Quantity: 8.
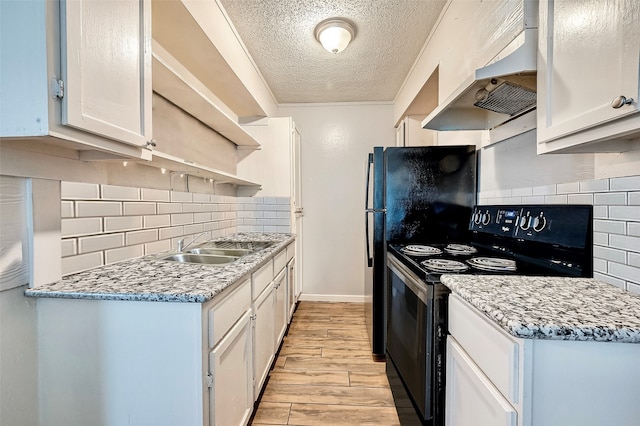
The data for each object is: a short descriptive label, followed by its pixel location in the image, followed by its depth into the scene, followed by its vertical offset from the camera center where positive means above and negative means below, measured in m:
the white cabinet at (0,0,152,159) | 0.73 +0.37
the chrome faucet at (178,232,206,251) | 1.79 -0.24
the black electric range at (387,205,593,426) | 1.11 -0.26
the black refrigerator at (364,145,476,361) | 2.03 +0.09
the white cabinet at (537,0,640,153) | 0.72 +0.38
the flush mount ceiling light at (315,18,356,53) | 2.05 +1.25
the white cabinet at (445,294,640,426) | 0.67 -0.41
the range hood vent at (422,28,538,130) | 1.08 +0.52
